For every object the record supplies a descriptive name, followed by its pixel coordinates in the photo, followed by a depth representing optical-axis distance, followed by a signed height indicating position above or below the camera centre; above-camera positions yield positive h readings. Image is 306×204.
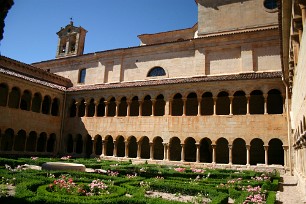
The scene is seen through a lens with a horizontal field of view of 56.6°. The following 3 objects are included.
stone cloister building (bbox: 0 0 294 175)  19.88 +3.80
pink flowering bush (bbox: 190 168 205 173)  15.21 -1.38
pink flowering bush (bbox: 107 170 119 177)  13.74 -1.54
